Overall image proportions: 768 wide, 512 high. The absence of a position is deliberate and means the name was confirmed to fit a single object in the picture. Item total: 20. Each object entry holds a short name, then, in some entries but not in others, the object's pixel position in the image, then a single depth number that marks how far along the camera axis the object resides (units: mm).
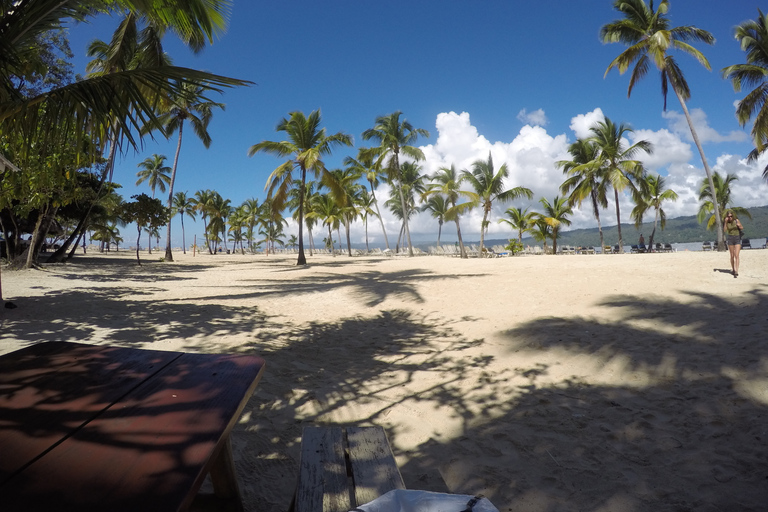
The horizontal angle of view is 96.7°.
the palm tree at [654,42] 15211
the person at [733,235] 7887
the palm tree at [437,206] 37000
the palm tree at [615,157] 21906
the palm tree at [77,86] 3117
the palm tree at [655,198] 30891
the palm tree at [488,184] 26422
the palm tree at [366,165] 26848
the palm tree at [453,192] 25641
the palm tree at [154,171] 39562
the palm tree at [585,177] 23747
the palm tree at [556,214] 27156
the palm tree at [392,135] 26359
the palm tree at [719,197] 31438
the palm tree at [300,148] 18766
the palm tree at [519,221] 29359
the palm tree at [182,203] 52500
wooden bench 1339
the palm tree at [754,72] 14508
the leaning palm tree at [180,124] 25023
